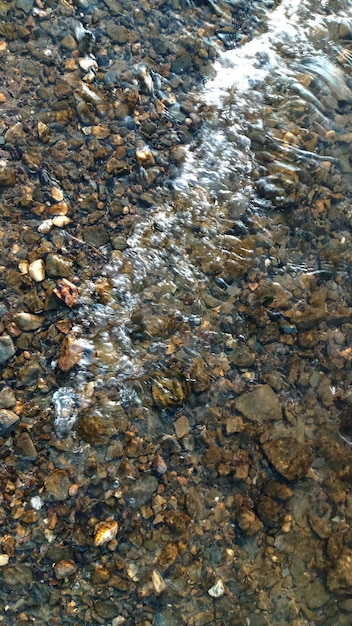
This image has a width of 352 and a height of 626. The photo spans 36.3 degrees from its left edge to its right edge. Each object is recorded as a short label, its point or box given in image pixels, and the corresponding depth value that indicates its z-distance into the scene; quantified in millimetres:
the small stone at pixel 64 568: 2744
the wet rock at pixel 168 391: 3236
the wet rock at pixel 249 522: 3014
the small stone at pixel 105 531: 2825
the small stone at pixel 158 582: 2808
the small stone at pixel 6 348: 3137
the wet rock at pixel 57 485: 2889
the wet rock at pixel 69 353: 3184
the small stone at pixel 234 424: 3271
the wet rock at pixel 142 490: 2969
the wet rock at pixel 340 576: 2951
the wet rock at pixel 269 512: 3057
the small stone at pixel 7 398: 3031
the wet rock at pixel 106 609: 2719
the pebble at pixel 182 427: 3197
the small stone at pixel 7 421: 2961
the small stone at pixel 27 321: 3227
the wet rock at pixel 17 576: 2697
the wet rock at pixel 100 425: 3064
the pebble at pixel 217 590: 2861
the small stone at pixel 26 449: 2945
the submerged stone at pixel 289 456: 3193
